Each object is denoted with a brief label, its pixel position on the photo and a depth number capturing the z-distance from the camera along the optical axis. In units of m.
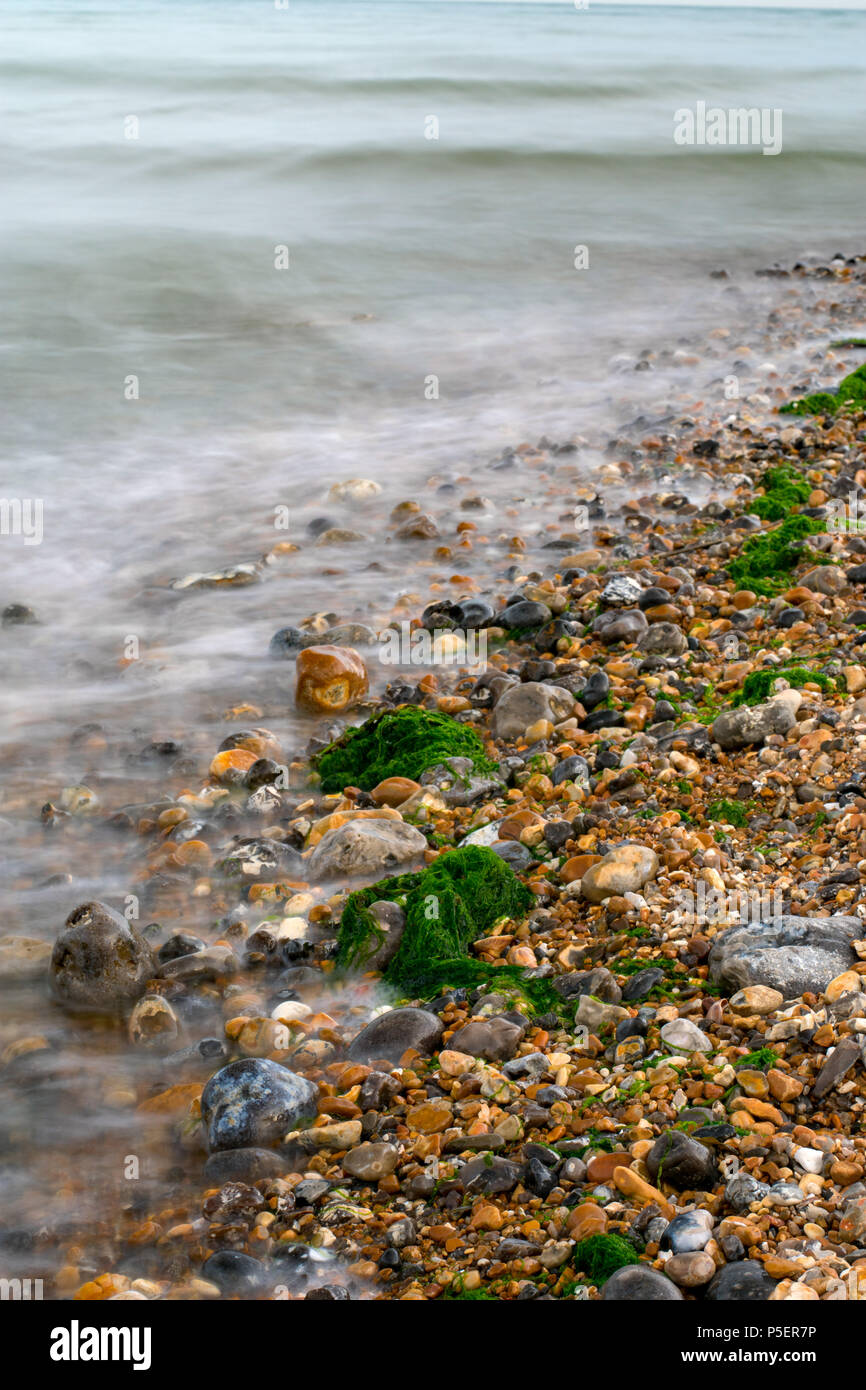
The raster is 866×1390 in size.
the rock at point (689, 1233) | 2.60
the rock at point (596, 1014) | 3.40
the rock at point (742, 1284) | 2.46
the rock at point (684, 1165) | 2.75
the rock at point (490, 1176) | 2.93
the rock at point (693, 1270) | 2.53
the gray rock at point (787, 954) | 3.23
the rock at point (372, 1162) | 3.09
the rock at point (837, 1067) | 2.89
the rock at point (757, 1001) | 3.20
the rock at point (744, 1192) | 2.67
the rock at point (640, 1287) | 2.50
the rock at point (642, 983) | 3.46
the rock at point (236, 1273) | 2.89
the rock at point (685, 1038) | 3.18
